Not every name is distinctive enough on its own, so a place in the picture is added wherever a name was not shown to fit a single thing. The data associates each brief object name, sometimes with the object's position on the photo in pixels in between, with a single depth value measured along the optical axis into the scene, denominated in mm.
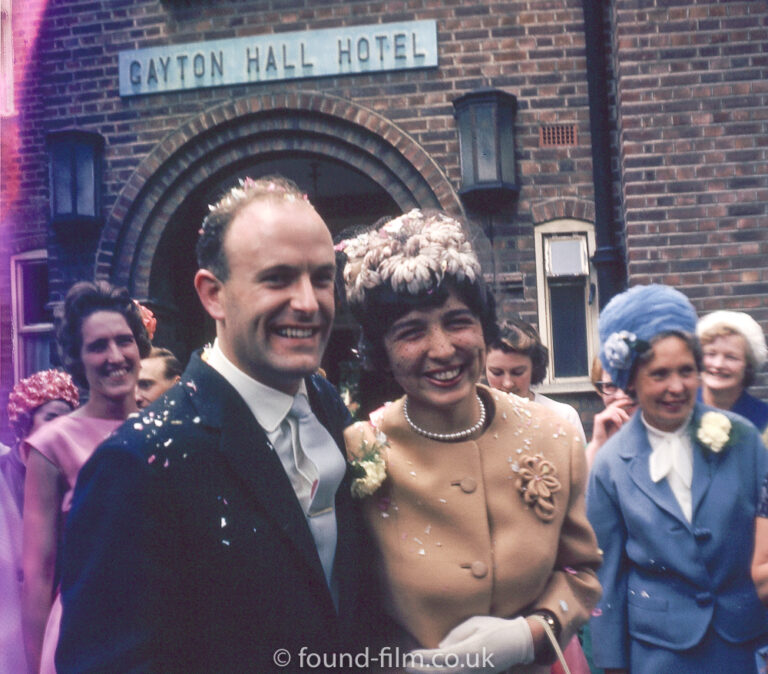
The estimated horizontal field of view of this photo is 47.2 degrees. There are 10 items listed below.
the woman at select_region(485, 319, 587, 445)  4121
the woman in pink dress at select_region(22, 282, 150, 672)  2818
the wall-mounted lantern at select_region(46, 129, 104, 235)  7176
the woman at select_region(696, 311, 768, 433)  3773
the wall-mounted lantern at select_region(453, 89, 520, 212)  6605
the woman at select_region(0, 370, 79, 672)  2166
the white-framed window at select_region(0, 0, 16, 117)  6074
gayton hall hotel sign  6918
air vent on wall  6789
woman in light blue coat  2602
